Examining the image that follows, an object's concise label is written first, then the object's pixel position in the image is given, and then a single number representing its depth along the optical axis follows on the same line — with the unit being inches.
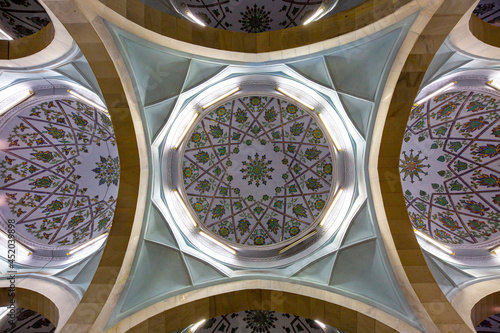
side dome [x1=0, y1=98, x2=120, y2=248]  367.9
